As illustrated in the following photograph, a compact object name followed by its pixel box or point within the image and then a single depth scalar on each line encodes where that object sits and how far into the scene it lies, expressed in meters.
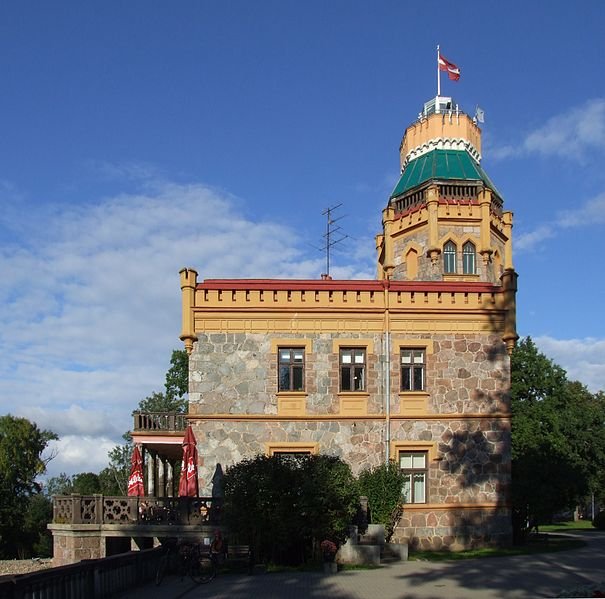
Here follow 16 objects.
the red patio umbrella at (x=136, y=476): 23.77
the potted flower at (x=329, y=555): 17.55
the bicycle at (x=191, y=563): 16.61
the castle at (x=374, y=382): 23.75
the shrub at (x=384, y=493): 22.09
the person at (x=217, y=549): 17.34
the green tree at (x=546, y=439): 25.41
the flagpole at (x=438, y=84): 44.56
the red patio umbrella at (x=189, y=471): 21.83
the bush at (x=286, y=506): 18.48
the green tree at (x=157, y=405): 46.34
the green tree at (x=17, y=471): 60.19
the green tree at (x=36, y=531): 61.59
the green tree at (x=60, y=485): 92.38
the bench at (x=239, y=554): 18.67
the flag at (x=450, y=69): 43.22
